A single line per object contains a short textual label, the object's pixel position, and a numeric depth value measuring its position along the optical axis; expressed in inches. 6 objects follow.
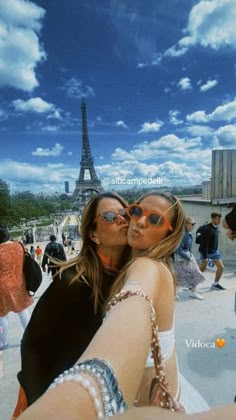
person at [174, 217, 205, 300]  156.6
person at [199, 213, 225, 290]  183.3
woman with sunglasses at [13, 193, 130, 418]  41.4
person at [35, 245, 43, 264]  474.5
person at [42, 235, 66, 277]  175.1
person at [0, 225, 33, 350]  110.3
